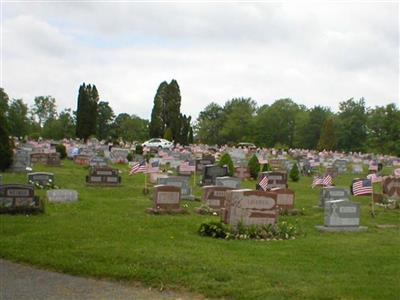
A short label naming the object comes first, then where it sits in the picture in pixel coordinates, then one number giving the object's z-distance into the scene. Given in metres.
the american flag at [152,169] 23.89
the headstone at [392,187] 25.46
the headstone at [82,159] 38.30
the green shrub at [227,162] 31.27
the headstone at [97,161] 33.06
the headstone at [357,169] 44.20
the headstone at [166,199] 17.22
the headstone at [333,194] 19.93
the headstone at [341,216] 15.39
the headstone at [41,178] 22.27
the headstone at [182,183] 21.42
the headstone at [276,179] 25.98
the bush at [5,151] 27.52
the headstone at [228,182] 21.69
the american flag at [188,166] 31.17
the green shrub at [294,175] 33.12
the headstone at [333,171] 37.68
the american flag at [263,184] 19.59
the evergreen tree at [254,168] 32.88
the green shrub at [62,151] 42.84
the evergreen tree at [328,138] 86.88
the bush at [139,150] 48.95
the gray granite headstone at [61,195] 17.89
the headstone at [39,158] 36.31
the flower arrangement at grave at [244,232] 13.23
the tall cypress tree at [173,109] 76.62
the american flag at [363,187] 18.97
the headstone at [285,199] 18.39
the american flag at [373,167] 44.53
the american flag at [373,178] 19.98
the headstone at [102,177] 25.33
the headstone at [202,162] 34.47
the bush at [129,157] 42.47
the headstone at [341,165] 43.55
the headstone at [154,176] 26.63
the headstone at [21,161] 28.42
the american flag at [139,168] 23.45
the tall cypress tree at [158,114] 79.10
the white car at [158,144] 57.86
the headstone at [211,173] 27.33
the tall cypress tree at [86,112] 72.38
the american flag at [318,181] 26.22
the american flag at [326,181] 25.11
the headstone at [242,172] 32.47
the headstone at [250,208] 13.90
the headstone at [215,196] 18.38
